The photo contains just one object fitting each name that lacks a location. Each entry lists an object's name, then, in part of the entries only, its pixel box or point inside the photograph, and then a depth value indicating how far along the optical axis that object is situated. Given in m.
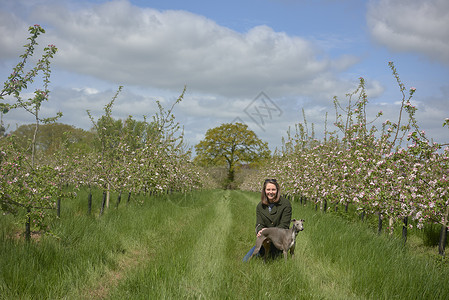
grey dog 5.35
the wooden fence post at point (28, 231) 5.78
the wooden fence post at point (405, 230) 7.81
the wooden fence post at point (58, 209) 9.56
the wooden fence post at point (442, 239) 6.55
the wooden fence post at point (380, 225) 8.88
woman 5.70
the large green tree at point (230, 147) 51.47
